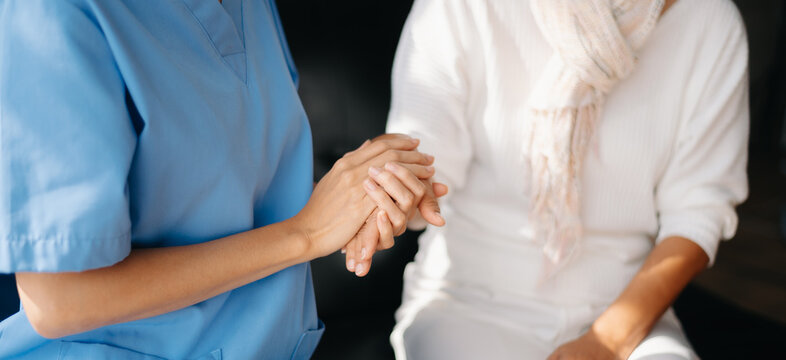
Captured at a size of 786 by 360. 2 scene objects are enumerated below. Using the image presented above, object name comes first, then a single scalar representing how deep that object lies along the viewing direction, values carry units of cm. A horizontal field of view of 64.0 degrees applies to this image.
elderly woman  122
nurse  65
